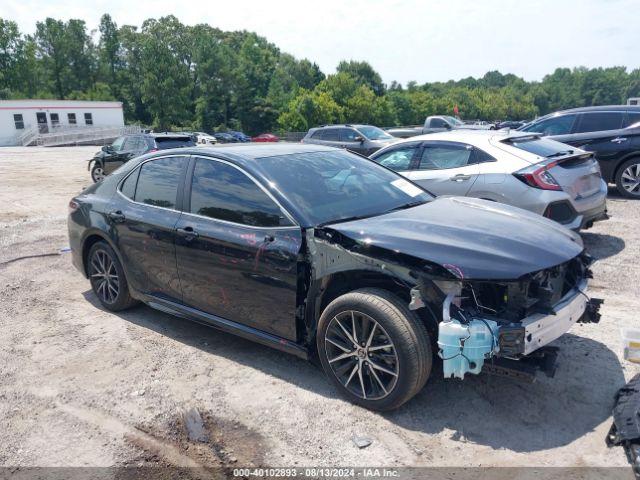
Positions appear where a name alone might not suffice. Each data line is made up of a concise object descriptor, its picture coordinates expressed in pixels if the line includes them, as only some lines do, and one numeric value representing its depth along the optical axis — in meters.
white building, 54.12
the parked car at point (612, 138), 9.84
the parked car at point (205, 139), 43.64
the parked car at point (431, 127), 27.98
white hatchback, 6.26
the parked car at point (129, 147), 14.78
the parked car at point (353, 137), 16.89
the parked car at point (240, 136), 48.84
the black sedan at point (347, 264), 3.25
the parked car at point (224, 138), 49.45
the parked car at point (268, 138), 42.61
